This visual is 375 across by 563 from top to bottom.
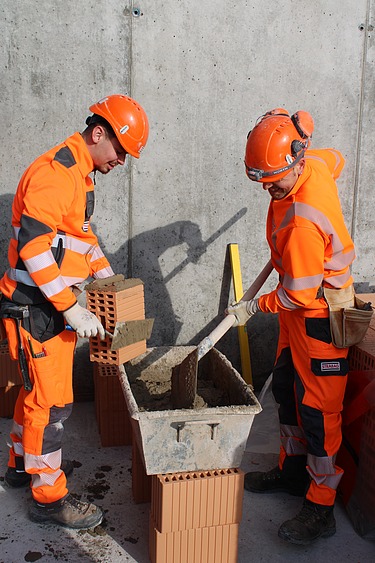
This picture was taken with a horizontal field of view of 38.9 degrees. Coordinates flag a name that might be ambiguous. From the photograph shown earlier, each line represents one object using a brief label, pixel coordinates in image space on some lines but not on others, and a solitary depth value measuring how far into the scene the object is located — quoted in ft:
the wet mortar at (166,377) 10.33
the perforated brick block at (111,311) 9.57
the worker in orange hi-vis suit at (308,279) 8.98
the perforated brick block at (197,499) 8.60
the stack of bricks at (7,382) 13.17
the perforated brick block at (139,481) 10.44
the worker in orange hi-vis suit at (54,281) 8.71
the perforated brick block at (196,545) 8.87
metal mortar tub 8.38
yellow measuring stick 14.56
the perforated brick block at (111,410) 12.48
